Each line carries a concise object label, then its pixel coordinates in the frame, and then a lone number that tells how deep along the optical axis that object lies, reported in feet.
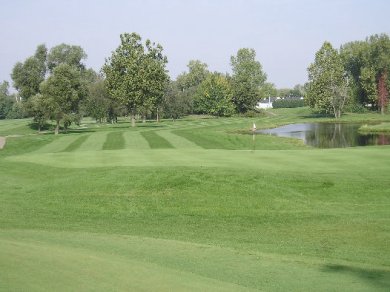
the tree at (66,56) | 325.83
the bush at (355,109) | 379.22
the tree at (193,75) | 551.59
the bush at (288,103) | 569.23
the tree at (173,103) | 373.11
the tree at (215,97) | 390.62
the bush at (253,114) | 399.71
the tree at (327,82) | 343.26
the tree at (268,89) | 544.62
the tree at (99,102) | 315.99
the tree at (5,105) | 487.82
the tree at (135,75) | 245.65
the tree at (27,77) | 263.08
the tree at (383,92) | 348.18
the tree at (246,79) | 403.13
